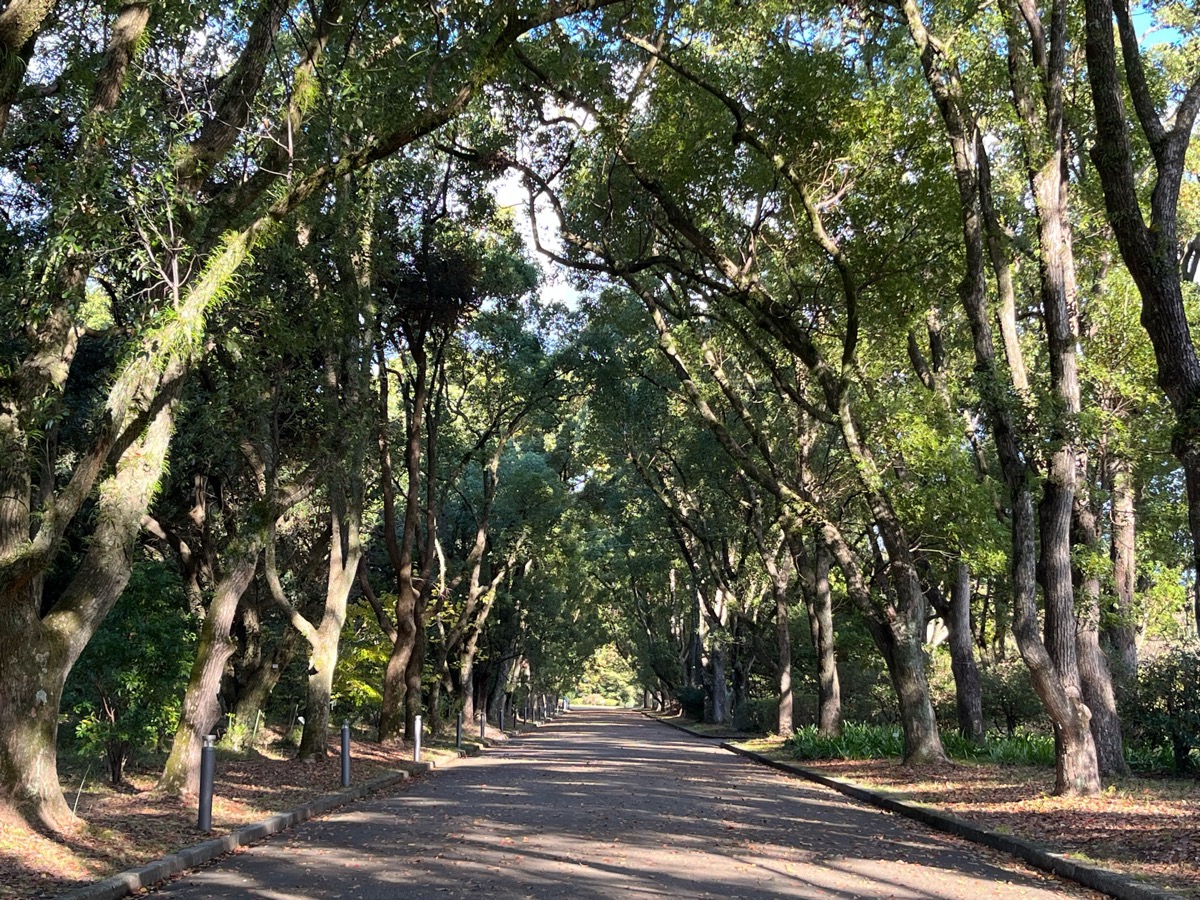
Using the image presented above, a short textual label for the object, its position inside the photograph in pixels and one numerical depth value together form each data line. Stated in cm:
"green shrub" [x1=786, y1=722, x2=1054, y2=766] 1616
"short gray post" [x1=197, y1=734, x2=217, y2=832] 891
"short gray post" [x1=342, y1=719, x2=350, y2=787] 1336
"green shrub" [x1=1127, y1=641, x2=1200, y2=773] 1496
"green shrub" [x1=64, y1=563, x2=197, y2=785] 1253
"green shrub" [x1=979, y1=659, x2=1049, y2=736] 2445
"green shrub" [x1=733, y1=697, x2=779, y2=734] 3203
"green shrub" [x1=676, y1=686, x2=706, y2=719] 4669
